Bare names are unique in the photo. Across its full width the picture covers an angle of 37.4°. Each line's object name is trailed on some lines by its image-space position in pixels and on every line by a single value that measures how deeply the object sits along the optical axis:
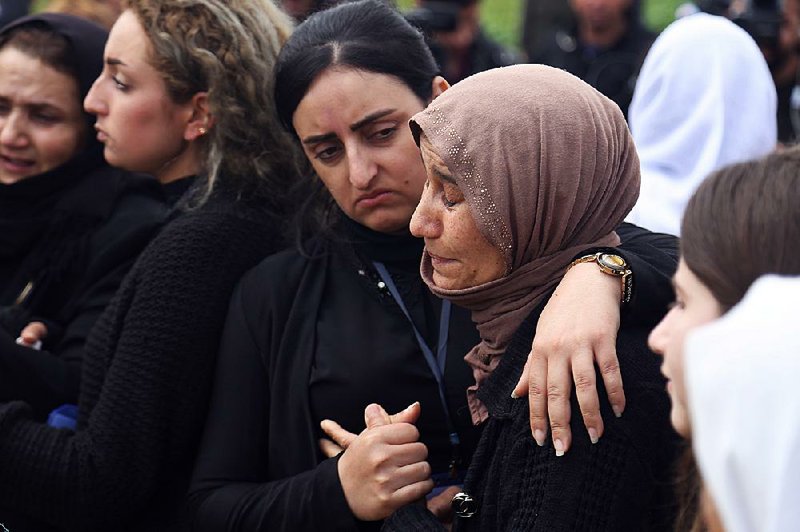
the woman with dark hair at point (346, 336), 2.41
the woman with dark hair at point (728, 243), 1.52
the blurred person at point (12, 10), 7.99
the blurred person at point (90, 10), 4.34
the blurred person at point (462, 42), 6.96
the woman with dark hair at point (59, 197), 3.23
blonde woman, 2.73
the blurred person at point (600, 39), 6.71
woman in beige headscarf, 2.03
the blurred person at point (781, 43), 5.75
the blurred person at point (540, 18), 10.20
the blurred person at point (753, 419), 1.25
